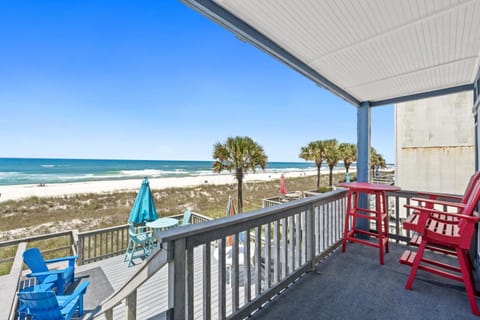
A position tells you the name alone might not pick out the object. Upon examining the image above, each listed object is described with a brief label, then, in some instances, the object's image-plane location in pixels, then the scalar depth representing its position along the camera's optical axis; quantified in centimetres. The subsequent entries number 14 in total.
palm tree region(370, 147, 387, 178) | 2016
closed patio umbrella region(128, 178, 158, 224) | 604
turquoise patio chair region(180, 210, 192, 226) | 632
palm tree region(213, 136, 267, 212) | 900
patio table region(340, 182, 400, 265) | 245
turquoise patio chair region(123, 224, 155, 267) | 533
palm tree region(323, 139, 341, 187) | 1406
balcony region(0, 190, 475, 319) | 117
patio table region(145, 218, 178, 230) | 576
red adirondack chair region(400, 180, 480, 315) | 166
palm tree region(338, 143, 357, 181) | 1531
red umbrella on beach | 1064
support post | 333
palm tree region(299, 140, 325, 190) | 1422
